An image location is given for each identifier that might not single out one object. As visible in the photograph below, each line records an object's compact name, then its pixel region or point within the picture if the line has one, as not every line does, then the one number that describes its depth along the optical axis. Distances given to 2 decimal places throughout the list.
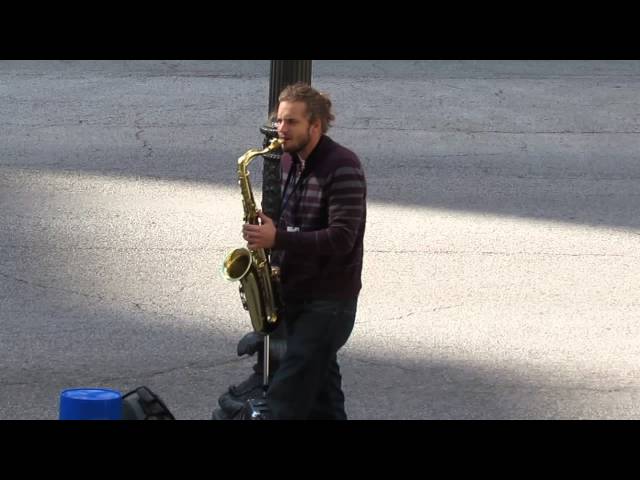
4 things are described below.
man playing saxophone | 10.84
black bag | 11.06
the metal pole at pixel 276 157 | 12.26
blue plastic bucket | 10.62
